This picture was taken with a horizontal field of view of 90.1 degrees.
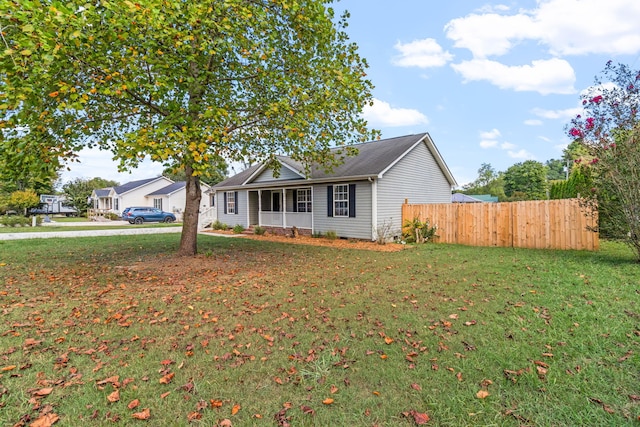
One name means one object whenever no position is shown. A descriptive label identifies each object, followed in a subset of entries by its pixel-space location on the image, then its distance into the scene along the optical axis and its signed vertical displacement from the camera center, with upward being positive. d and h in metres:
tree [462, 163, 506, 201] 53.70 +4.63
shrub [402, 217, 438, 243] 13.41 -0.99
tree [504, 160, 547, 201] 46.66 +4.32
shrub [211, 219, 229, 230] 20.47 -0.96
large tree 5.11 +2.73
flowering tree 7.30 +1.52
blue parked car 28.91 -0.28
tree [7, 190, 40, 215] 28.70 +1.38
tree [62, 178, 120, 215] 42.16 +3.58
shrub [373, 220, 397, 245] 12.88 -1.00
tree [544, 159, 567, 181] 67.12 +7.78
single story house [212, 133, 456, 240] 13.43 +0.91
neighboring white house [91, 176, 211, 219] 36.41 +2.01
